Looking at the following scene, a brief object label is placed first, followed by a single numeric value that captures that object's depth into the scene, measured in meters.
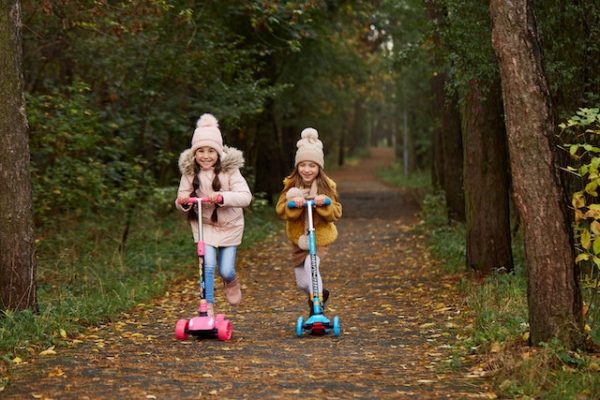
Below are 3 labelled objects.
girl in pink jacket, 17.30
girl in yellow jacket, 17.36
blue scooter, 17.09
